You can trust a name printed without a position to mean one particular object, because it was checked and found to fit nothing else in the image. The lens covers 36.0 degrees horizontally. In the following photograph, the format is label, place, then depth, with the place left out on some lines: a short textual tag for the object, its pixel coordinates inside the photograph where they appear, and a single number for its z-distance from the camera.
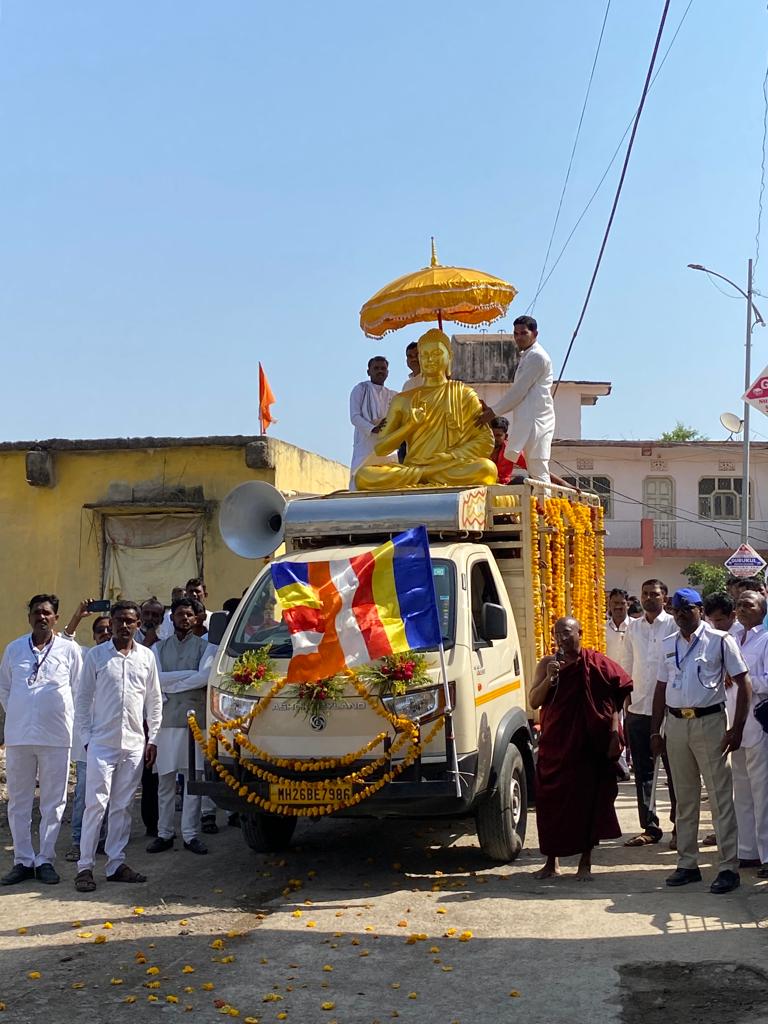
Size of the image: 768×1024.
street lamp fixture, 26.08
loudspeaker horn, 10.38
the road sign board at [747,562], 20.97
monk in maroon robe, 7.72
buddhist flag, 7.53
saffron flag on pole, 20.12
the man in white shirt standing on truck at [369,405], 12.39
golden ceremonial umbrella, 11.17
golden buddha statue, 10.27
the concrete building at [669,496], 40.47
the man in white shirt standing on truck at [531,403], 11.20
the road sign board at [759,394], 11.62
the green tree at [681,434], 67.43
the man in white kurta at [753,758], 7.86
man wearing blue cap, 7.54
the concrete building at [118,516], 15.30
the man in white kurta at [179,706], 8.97
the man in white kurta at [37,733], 7.96
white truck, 7.48
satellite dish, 32.46
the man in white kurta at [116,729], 7.82
